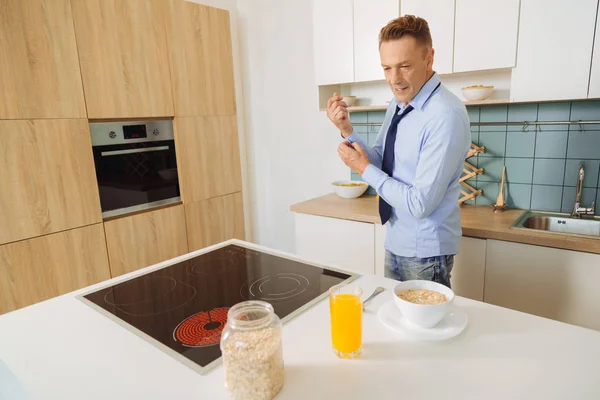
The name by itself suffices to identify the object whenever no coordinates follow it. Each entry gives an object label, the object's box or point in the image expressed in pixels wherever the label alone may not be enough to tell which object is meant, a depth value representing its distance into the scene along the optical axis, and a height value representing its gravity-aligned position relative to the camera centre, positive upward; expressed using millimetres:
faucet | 2020 -487
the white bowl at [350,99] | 2639 +120
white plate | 934 -501
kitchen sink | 1993 -567
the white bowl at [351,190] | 2703 -487
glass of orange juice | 877 -450
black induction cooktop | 993 -521
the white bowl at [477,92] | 2080 +108
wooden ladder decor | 2330 -356
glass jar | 753 -439
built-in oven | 2406 -253
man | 1326 -143
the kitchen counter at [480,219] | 1707 -543
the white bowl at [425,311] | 919 -447
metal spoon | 1130 -507
